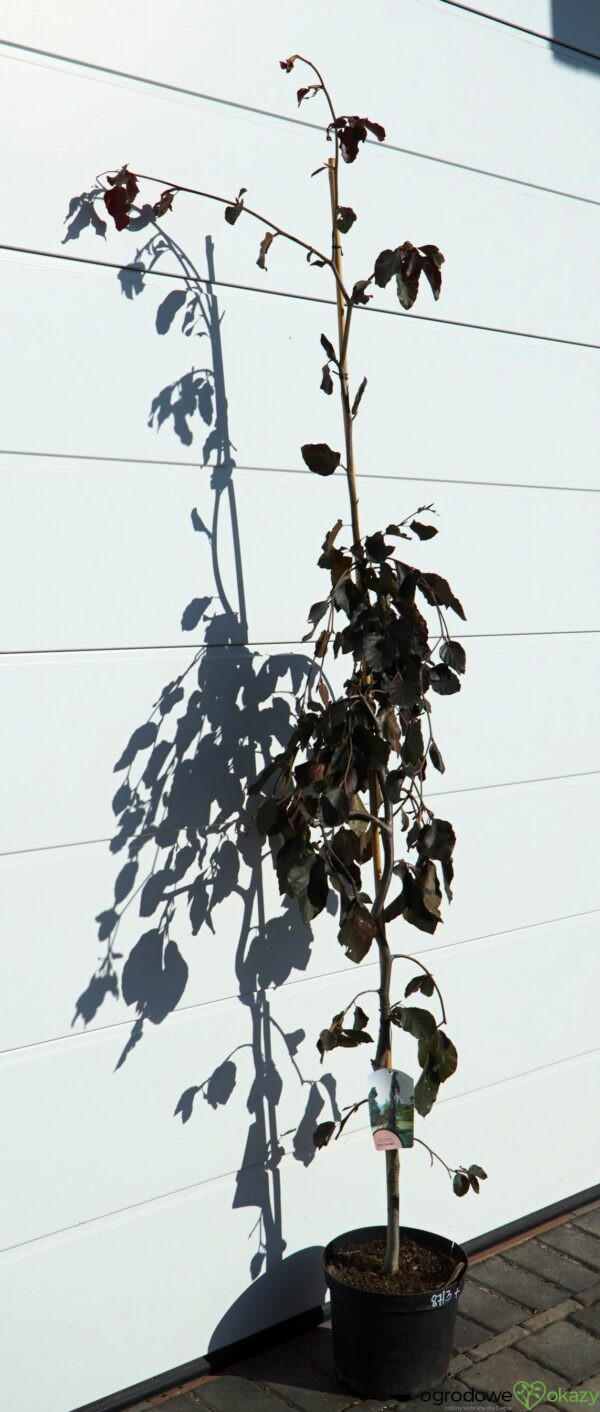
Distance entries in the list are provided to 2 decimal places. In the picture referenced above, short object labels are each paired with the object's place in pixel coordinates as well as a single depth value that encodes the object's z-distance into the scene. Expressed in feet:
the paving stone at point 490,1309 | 8.02
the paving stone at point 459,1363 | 7.50
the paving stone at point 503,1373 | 7.36
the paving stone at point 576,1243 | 8.93
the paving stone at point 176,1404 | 7.13
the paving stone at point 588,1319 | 7.98
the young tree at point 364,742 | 6.63
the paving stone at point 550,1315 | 7.98
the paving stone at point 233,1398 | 7.14
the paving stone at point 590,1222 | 9.37
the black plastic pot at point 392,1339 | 7.12
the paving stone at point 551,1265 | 8.57
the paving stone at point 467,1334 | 7.77
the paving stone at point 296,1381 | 7.21
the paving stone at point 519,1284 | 8.30
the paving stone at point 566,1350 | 7.51
